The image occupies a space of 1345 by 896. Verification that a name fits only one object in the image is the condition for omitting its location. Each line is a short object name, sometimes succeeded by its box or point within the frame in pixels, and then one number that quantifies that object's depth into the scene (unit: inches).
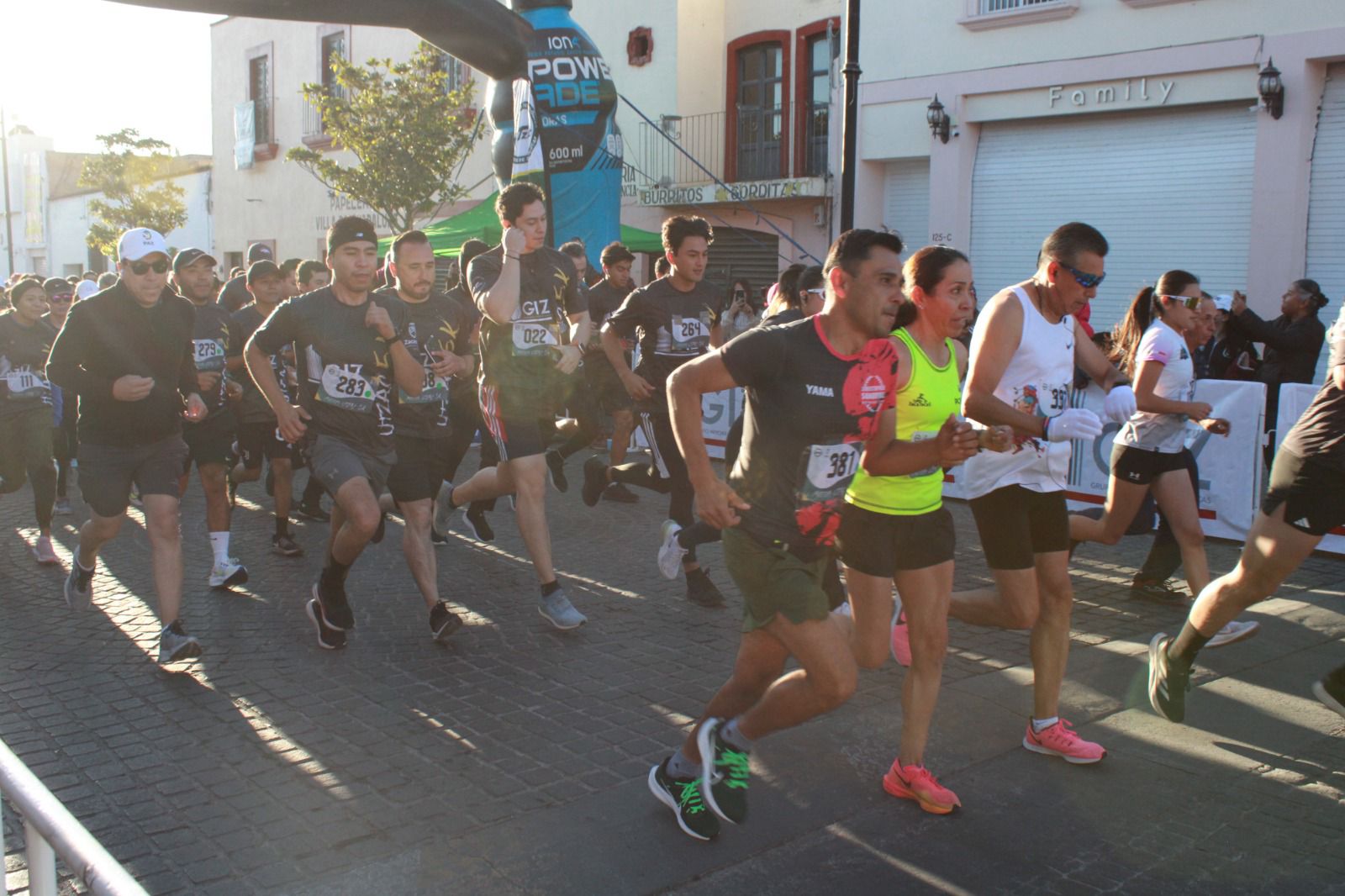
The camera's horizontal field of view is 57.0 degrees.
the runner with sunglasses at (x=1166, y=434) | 238.8
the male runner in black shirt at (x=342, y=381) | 220.1
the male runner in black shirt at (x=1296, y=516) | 170.1
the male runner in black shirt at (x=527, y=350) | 243.3
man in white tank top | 170.4
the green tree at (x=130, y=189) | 1408.7
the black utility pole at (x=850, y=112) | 415.8
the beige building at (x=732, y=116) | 780.6
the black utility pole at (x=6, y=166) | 1866.4
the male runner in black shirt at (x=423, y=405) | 234.4
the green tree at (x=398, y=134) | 882.1
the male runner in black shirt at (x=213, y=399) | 282.2
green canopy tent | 687.1
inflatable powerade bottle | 534.3
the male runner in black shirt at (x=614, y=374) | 414.6
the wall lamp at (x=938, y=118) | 660.1
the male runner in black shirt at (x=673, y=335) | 274.4
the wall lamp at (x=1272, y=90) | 533.3
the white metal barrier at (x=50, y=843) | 60.9
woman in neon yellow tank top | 158.2
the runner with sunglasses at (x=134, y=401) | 221.3
